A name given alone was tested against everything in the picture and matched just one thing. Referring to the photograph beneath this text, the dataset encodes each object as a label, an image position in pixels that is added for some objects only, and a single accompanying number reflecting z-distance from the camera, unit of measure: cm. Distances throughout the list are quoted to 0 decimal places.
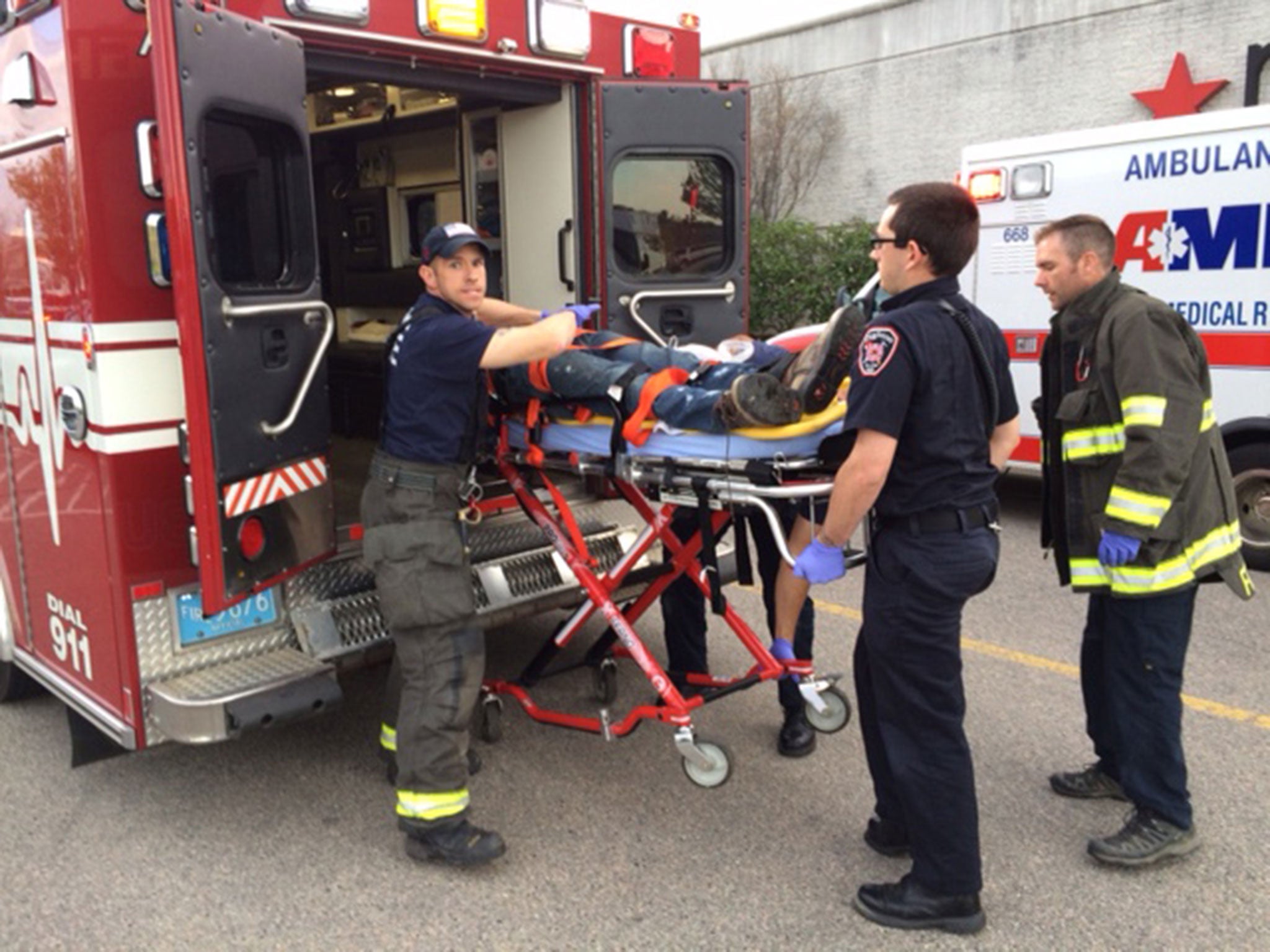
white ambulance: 633
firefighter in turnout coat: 330
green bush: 1247
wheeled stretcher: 334
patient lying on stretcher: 324
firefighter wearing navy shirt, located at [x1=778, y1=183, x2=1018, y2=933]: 293
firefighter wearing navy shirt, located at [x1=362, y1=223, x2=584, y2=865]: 345
